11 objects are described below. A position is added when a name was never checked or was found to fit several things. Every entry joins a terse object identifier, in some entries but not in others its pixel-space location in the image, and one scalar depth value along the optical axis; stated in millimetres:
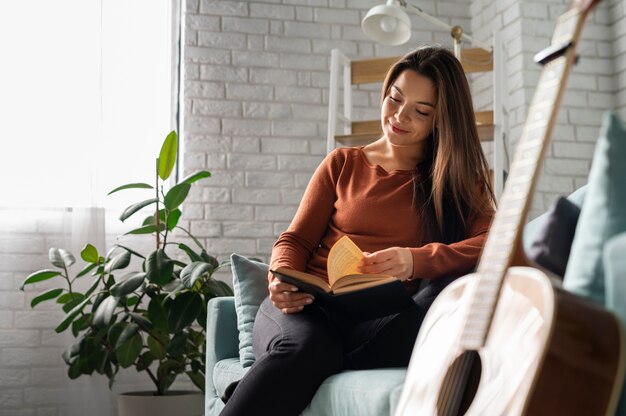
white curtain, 3377
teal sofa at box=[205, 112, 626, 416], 911
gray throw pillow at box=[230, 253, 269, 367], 2176
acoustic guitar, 799
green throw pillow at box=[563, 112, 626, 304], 970
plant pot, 2930
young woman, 1678
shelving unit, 3188
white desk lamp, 3008
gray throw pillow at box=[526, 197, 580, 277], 1126
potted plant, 2945
